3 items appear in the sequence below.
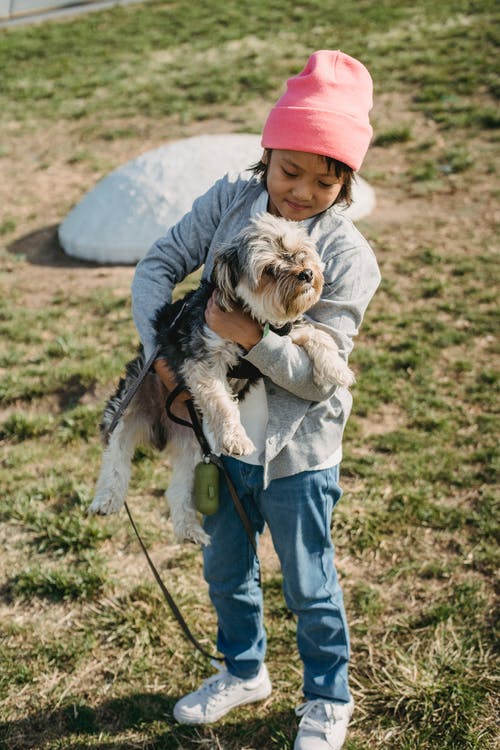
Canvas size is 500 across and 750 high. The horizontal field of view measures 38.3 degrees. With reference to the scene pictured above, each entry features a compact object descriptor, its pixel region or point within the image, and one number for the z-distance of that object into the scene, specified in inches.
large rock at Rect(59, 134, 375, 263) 329.1
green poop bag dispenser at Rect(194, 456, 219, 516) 119.8
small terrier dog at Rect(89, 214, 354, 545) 109.0
